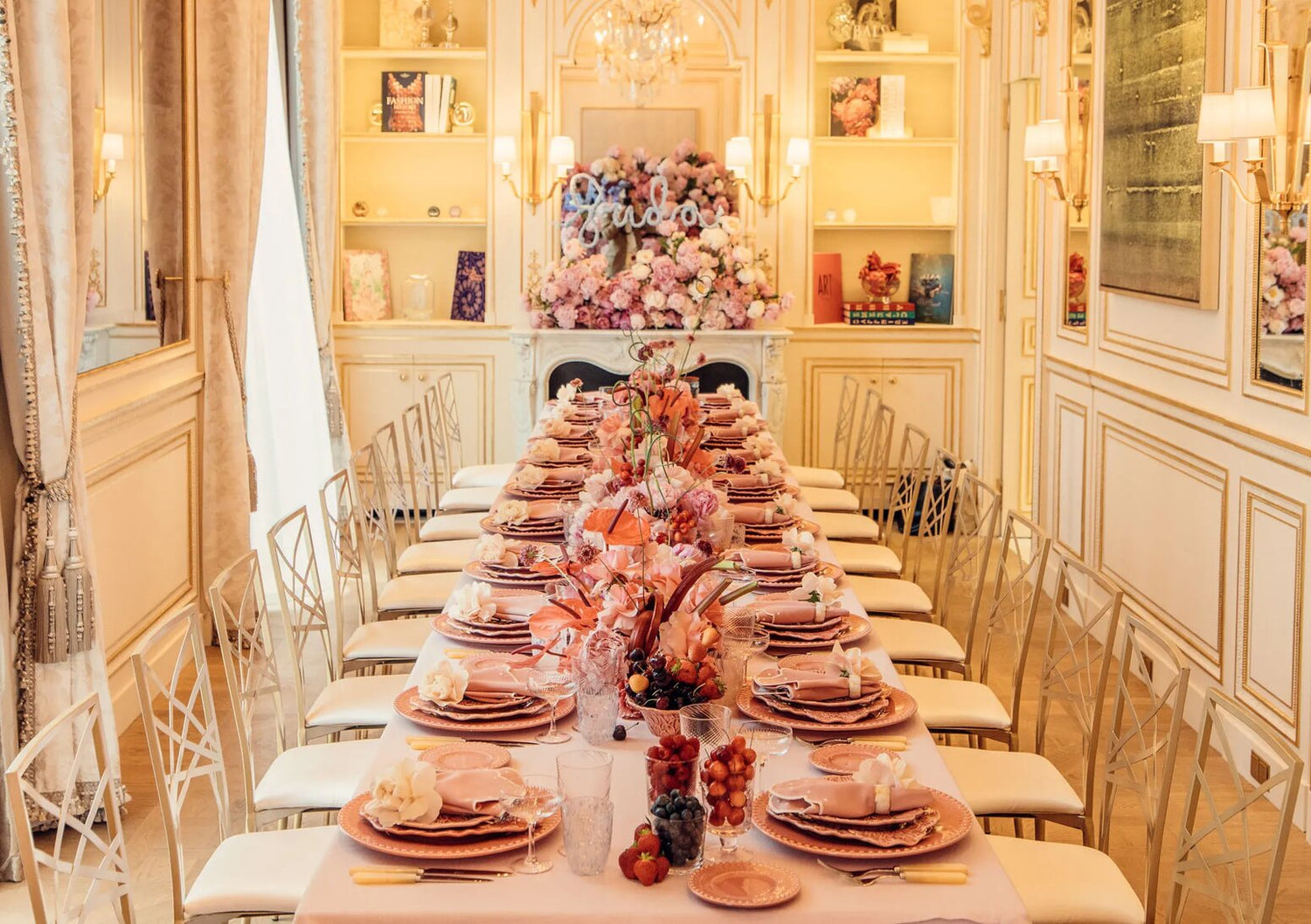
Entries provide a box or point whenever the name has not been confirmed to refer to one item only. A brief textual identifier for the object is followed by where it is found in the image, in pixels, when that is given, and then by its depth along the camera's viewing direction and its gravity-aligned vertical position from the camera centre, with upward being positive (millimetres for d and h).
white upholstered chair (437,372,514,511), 5797 -666
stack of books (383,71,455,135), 8172 +1205
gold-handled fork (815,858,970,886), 1988 -744
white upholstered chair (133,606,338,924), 2480 -933
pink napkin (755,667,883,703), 2639 -650
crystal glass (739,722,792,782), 2174 -611
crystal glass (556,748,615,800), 1969 -599
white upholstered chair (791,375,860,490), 6328 -660
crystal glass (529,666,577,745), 2449 -596
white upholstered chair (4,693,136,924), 1958 -710
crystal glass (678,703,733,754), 2172 -586
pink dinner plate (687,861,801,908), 1922 -744
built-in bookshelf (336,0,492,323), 8297 +853
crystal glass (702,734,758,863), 2059 -646
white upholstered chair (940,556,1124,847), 2912 -916
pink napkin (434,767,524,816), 2145 -685
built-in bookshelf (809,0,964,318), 8297 +872
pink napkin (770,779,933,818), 2133 -691
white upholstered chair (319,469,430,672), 3902 -836
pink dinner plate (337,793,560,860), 2041 -724
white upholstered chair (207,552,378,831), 2916 -901
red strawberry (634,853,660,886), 1966 -725
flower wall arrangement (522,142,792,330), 7641 +288
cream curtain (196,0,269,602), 5527 +295
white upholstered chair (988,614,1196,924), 2475 -958
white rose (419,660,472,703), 2594 -634
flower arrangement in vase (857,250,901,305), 8273 +237
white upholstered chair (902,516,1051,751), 3410 -886
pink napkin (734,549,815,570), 3623 -583
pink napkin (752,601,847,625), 3121 -614
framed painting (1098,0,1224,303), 4641 +566
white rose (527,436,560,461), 5070 -439
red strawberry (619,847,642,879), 1988 -722
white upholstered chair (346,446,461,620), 4418 -809
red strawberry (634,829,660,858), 1984 -697
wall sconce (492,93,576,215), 7988 +868
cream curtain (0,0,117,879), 3605 -158
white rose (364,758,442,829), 2107 -674
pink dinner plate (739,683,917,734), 2523 -684
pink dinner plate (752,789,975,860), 2043 -724
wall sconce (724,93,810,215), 7949 +844
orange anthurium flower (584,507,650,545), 2807 -395
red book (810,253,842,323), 8328 +186
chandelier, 5980 +1149
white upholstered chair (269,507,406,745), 3375 -868
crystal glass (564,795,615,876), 1977 -681
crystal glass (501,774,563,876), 2025 -700
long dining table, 1906 -752
